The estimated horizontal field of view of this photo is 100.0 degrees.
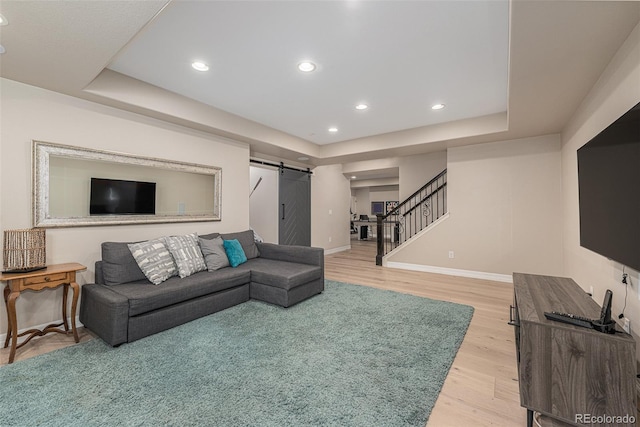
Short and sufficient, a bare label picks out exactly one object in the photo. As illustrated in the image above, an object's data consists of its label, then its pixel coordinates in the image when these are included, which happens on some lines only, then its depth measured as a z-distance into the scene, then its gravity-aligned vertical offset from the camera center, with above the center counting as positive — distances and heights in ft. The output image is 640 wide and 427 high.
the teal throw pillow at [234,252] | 11.85 -1.60
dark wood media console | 4.25 -2.66
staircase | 18.97 +0.38
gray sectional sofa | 7.68 -2.52
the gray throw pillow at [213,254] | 10.98 -1.55
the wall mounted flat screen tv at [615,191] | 5.10 +0.53
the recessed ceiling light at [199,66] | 8.59 +4.93
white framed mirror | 8.64 +1.14
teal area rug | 4.99 -3.65
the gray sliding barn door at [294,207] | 19.66 +0.70
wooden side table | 6.95 -1.89
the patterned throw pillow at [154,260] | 9.18 -1.49
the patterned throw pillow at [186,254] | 9.97 -1.42
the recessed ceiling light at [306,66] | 8.57 +4.88
